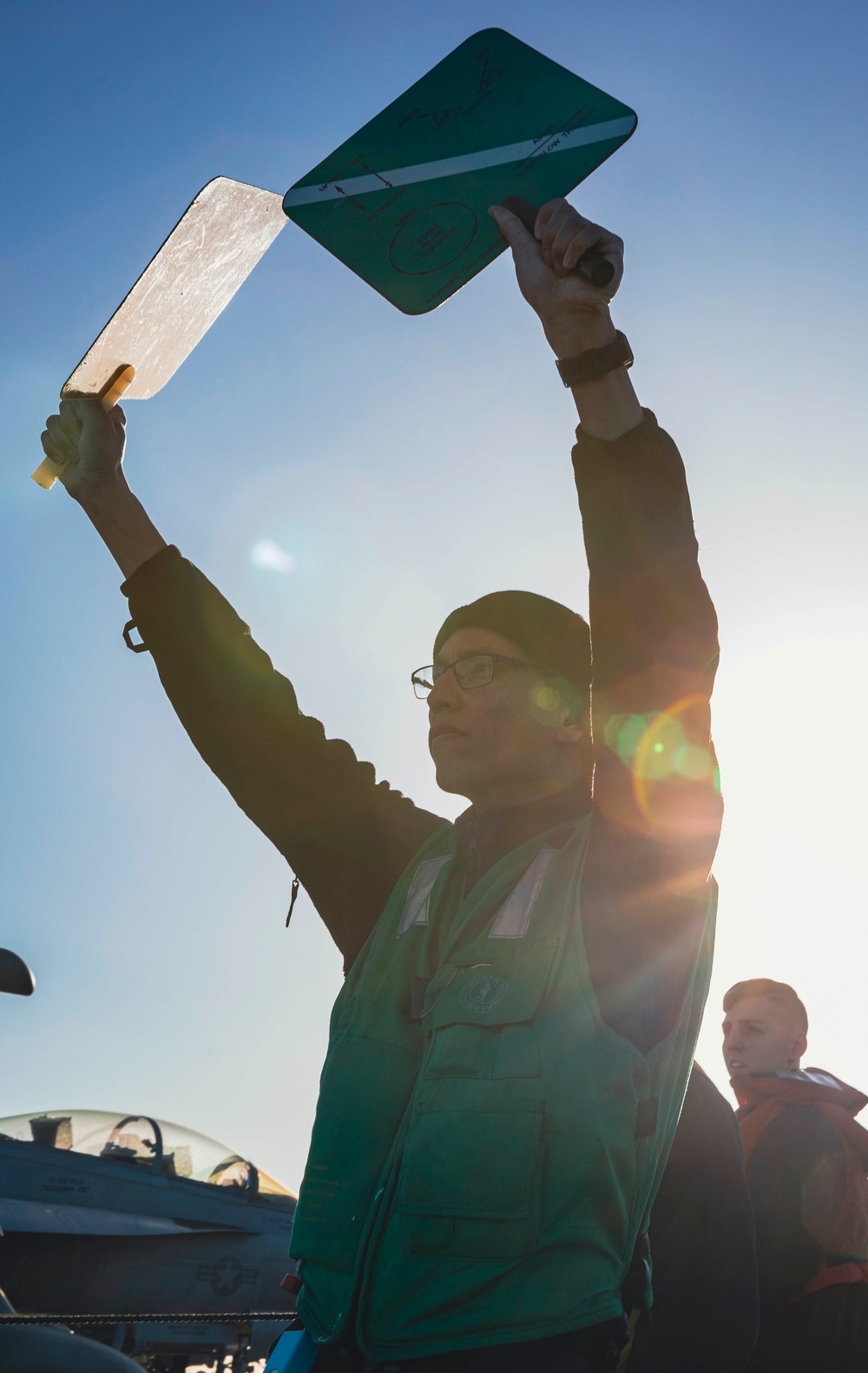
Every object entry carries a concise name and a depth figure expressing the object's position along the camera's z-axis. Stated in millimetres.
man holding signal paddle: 1423
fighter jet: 12195
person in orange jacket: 3486
